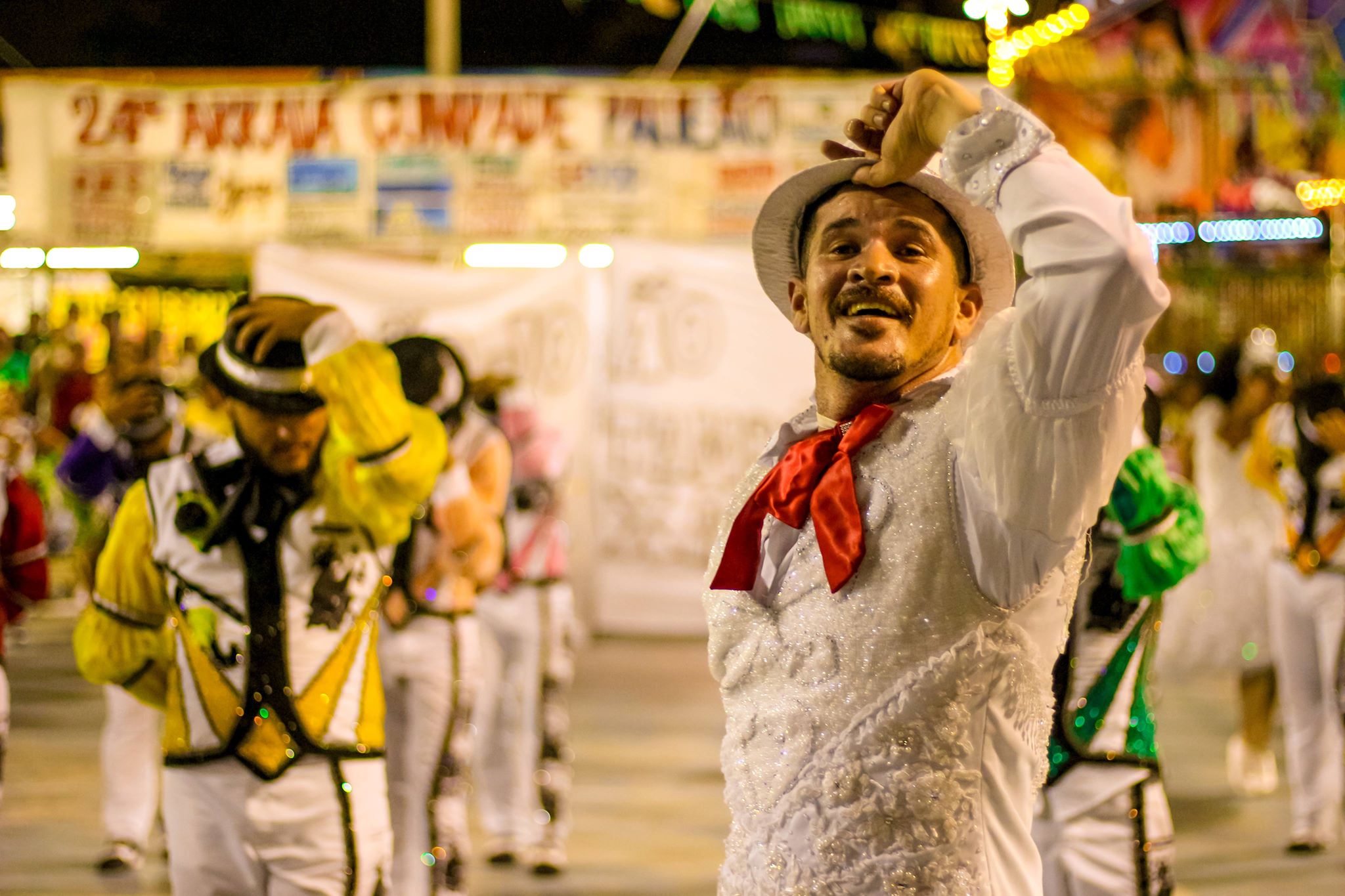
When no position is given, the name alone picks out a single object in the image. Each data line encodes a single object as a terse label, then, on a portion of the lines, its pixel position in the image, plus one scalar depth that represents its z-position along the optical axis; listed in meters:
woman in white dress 7.87
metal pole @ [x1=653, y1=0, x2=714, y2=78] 18.97
